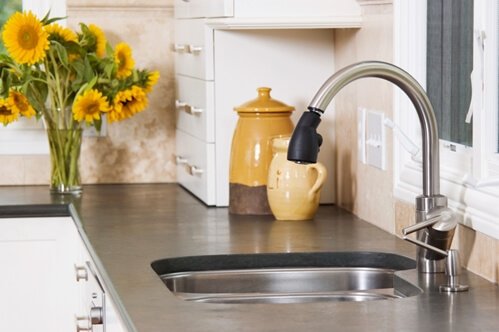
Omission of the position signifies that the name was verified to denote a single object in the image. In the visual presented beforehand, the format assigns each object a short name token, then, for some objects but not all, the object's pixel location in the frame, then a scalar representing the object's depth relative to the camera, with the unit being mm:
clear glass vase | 4096
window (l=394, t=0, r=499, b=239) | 2442
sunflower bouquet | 4009
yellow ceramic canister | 3564
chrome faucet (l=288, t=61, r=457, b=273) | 2245
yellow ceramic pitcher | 3361
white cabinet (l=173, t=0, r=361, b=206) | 3783
